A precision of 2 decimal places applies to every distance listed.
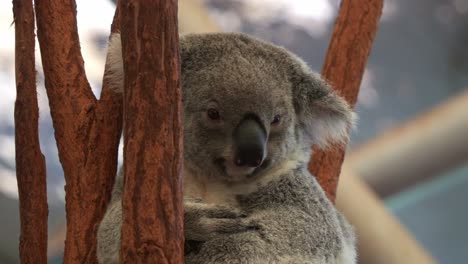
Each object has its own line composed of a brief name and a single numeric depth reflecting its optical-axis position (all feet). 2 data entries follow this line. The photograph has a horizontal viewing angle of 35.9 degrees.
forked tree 5.57
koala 6.62
